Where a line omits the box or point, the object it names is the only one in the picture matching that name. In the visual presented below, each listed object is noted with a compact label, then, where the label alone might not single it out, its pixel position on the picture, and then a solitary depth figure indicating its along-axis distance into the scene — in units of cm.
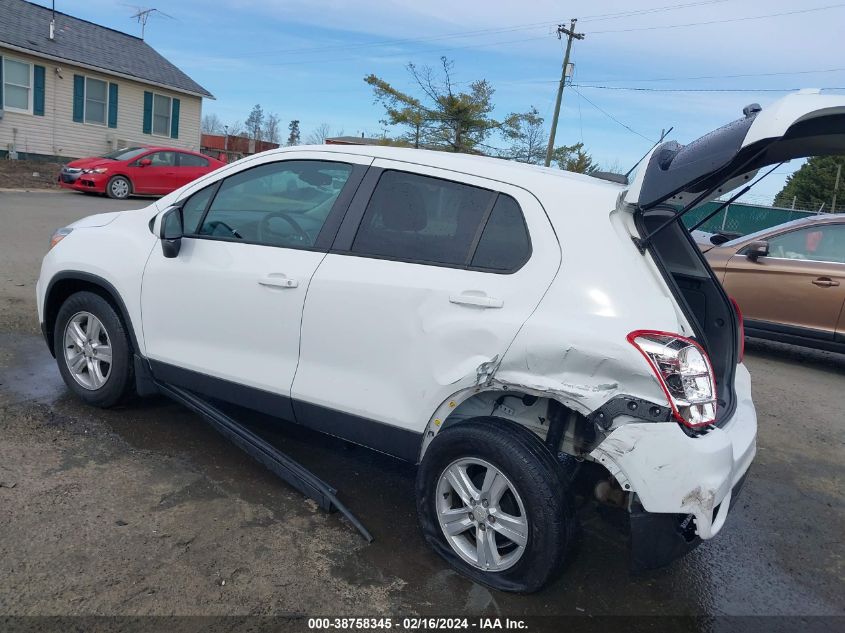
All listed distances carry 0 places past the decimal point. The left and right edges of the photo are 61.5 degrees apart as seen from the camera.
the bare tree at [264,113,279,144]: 6800
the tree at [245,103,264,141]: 6712
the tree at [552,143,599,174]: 2762
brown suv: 754
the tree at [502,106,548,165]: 2448
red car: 1831
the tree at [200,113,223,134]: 6581
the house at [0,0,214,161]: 2244
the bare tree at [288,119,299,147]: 7959
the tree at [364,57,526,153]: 2297
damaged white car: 271
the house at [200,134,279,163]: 3372
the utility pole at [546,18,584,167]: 3234
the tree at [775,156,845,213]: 4444
